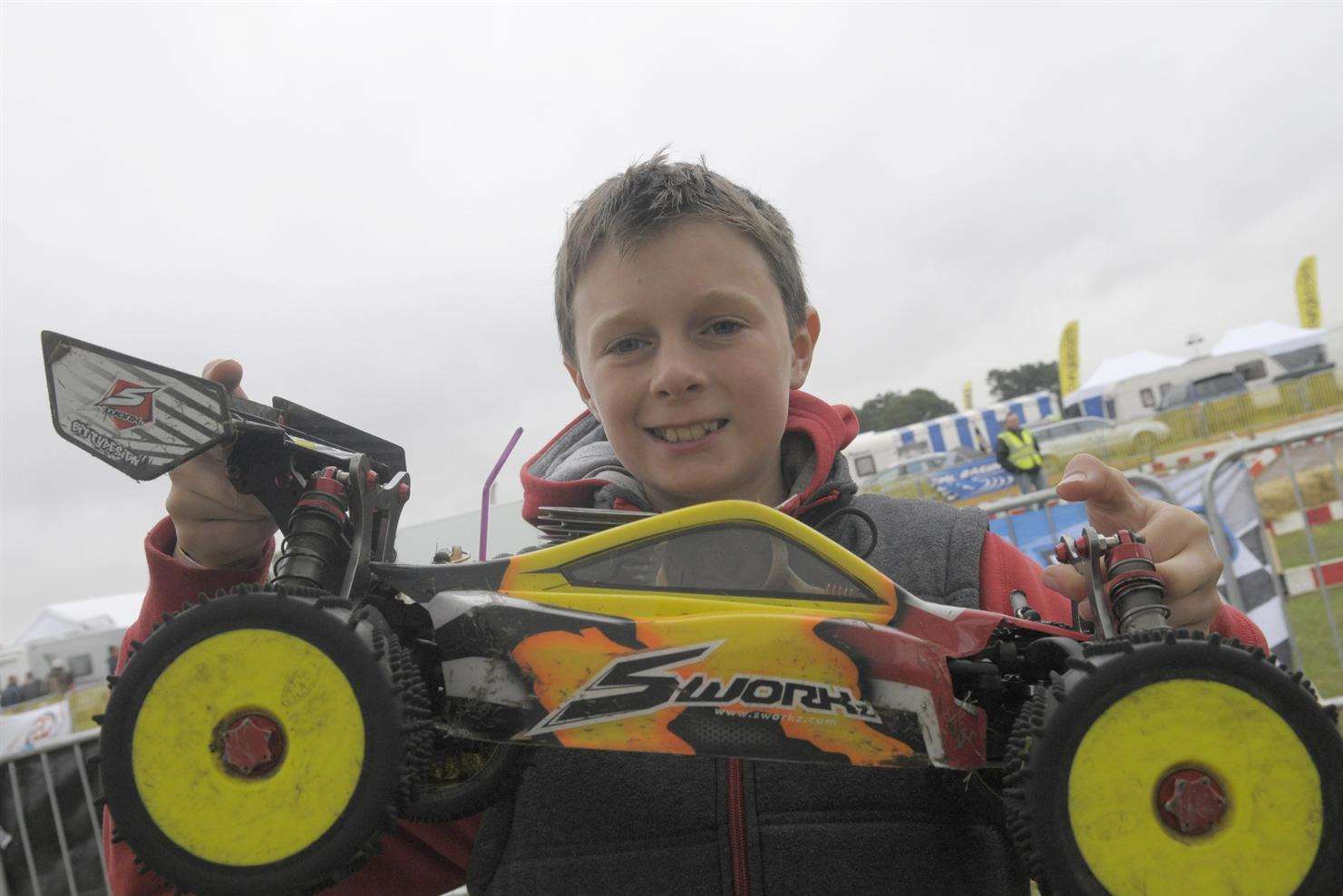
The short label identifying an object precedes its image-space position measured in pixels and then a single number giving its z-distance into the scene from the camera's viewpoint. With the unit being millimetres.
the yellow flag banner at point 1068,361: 34875
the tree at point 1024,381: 69250
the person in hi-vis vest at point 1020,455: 10297
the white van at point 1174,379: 28078
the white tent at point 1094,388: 30141
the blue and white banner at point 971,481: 17469
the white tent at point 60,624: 18781
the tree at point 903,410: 62188
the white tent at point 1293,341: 27766
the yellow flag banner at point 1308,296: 31984
